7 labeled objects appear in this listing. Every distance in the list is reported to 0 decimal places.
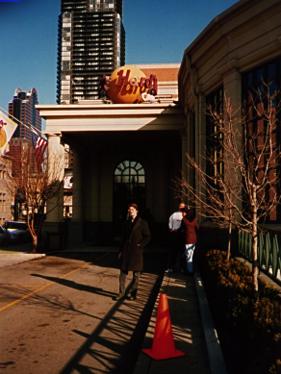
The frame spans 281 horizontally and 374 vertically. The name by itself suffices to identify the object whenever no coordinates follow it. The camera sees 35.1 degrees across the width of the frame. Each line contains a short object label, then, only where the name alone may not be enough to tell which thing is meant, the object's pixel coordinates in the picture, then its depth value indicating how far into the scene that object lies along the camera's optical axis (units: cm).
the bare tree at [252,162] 627
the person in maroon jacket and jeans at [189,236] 1147
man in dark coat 894
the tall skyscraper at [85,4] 19612
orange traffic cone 523
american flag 2148
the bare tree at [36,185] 2056
